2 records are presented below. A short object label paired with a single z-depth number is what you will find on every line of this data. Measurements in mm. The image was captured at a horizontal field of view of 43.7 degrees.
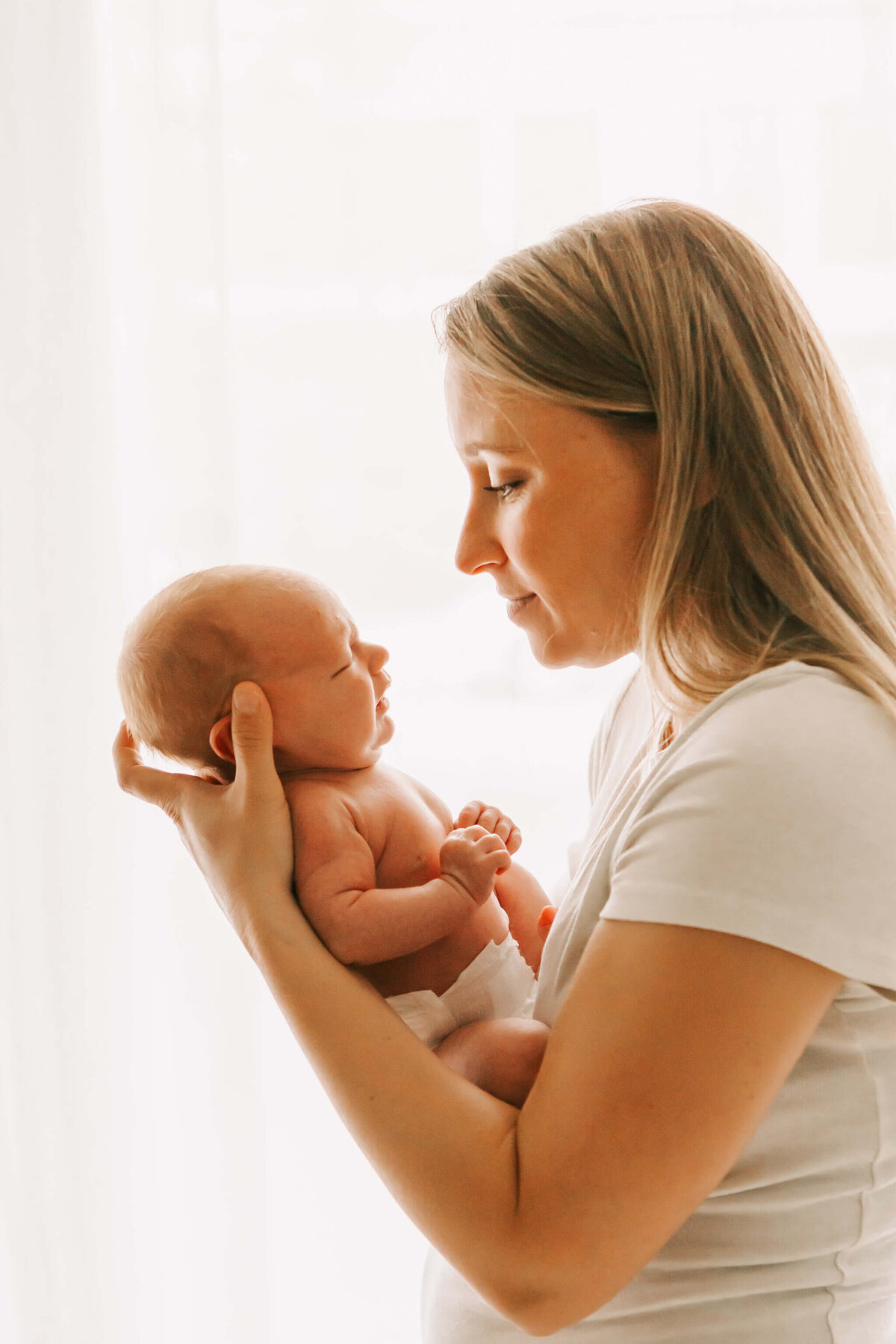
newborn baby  1057
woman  706
